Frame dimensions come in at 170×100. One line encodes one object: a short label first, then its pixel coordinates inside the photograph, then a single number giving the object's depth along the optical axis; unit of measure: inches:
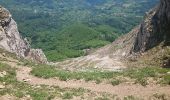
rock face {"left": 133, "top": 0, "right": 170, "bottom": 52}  3439.5
